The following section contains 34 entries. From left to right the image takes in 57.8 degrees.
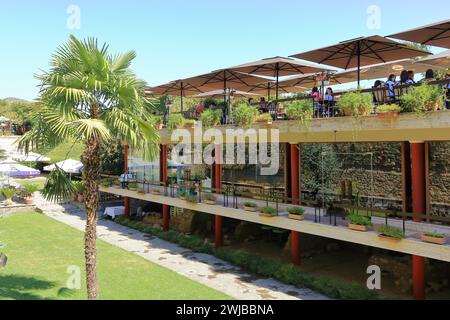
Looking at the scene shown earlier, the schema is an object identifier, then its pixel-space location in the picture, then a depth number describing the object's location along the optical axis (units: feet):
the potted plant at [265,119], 57.67
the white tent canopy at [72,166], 119.14
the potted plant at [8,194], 107.14
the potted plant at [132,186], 89.10
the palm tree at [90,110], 33.81
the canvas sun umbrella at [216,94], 94.84
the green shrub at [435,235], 39.24
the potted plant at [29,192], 108.78
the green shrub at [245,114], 58.80
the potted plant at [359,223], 45.60
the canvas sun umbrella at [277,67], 58.49
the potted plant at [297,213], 53.57
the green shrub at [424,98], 39.88
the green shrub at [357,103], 45.62
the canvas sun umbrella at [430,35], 40.27
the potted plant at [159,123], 80.29
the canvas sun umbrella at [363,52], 47.75
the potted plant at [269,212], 56.13
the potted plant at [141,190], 85.08
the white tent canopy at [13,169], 108.06
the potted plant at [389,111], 43.42
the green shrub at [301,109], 52.19
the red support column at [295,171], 58.85
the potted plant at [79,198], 112.96
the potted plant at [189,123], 70.74
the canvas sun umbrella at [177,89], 77.80
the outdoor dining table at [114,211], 99.40
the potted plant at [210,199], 67.46
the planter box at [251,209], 59.88
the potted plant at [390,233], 41.73
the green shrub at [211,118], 66.74
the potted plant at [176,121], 74.32
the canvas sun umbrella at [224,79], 67.60
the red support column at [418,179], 45.11
